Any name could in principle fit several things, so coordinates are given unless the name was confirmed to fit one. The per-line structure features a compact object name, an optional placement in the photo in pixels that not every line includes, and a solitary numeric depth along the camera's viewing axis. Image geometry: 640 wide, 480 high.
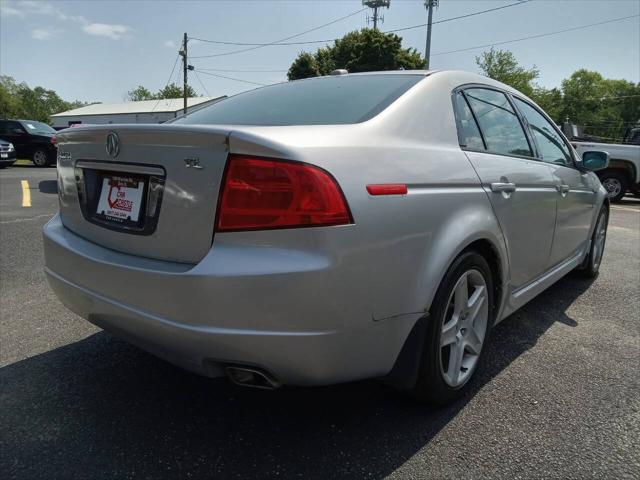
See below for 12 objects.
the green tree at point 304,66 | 39.31
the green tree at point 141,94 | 107.81
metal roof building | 58.99
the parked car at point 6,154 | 15.95
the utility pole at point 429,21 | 26.16
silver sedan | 1.61
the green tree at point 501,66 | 49.06
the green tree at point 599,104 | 86.06
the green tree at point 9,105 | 77.06
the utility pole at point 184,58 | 37.95
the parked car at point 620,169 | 12.19
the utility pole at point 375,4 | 48.13
